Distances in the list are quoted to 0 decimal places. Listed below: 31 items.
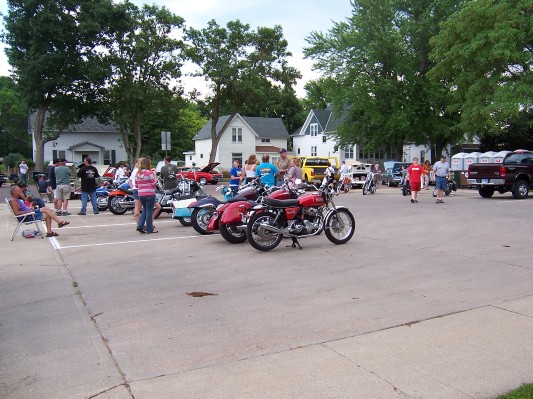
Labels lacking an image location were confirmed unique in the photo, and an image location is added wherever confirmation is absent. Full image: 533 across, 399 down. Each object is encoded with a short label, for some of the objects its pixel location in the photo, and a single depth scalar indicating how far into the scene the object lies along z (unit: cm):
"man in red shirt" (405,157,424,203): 1898
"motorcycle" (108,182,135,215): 1659
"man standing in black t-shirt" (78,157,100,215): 1574
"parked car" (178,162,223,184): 4004
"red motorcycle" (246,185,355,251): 927
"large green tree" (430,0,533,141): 2809
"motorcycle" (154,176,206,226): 1462
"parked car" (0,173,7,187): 3687
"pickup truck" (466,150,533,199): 2062
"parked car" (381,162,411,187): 3584
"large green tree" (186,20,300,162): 4619
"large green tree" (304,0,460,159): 4084
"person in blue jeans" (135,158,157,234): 1167
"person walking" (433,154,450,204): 1948
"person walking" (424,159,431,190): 2990
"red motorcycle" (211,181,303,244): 991
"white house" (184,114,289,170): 6450
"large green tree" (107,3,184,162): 4066
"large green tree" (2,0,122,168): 3622
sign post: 2372
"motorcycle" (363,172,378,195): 2608
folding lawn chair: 1101
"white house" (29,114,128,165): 5642
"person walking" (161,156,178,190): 1442
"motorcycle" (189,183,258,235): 1161
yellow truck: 3331
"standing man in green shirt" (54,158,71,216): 1585
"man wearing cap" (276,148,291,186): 1504
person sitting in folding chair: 1100
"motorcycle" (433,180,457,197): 2402
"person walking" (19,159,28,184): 3684
